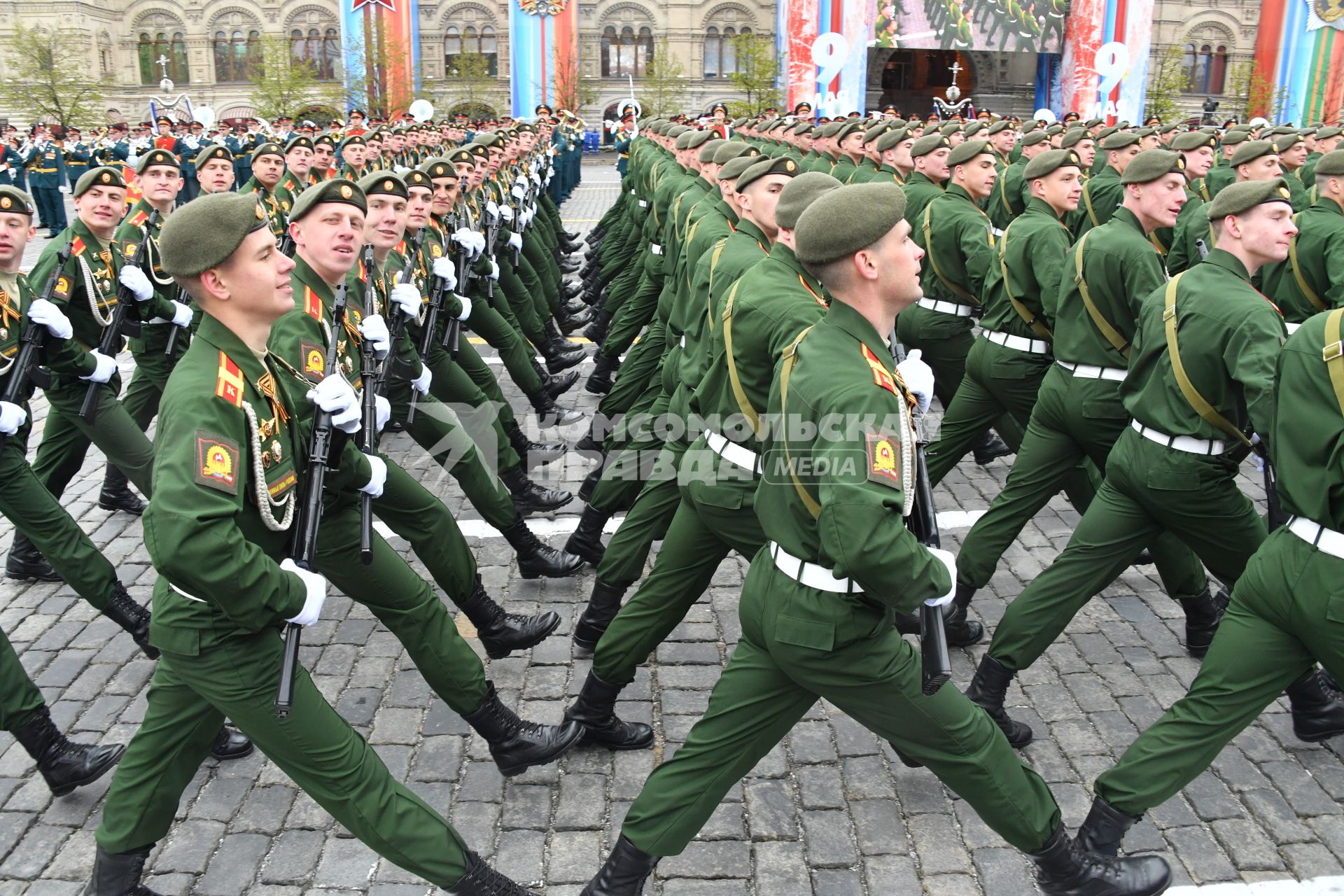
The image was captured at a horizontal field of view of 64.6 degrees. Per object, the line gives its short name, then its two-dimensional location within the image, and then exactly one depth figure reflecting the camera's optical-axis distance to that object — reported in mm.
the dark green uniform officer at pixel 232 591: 2717
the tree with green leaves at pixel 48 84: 34656
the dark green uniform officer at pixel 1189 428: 3586
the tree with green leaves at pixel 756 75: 41750
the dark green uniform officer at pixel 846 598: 2572
